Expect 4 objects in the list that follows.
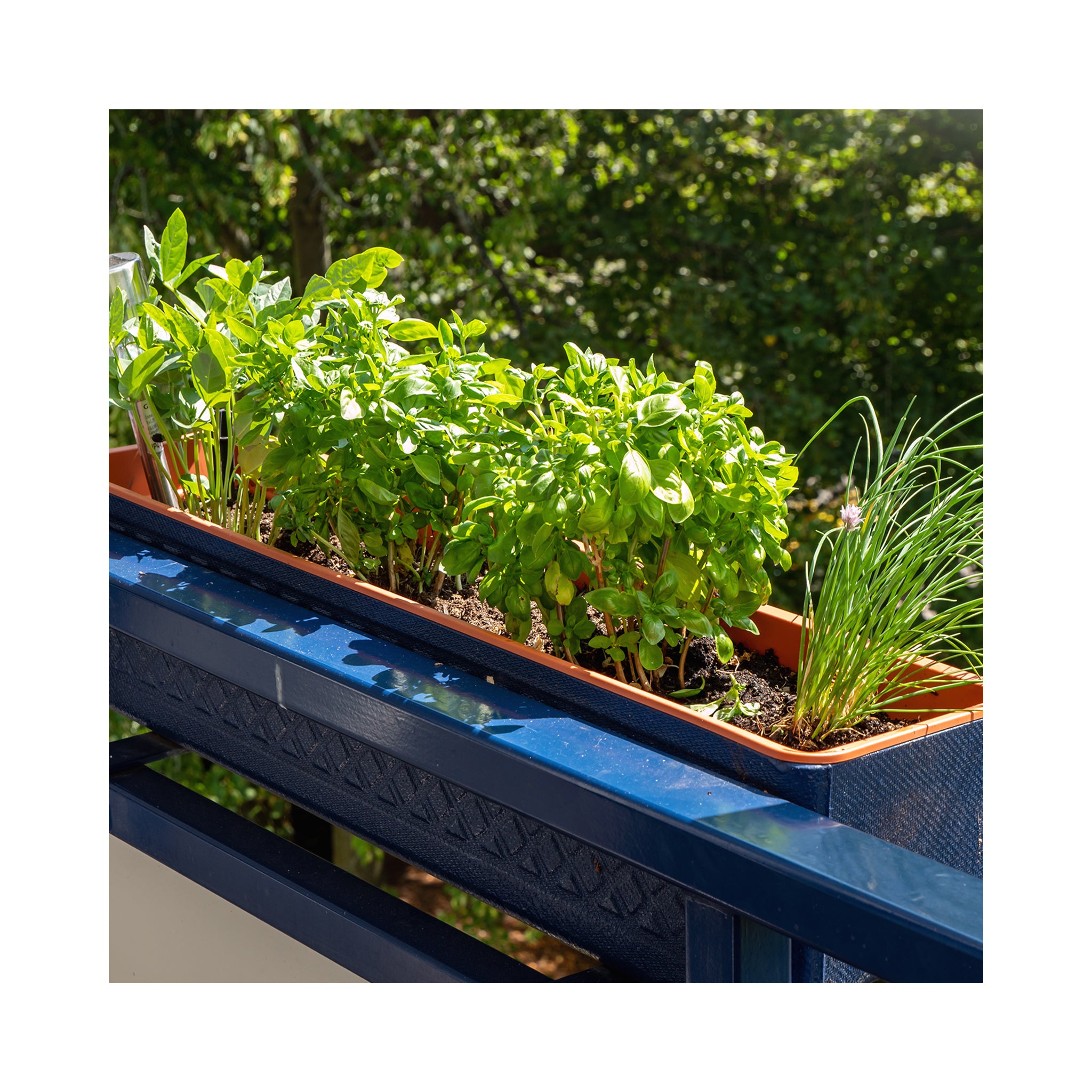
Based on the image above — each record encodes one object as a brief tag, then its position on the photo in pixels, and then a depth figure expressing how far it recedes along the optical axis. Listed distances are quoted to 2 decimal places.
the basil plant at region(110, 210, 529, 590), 1.14
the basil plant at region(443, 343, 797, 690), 0.95
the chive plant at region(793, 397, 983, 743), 0.97
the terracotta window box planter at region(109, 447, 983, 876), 0.87
